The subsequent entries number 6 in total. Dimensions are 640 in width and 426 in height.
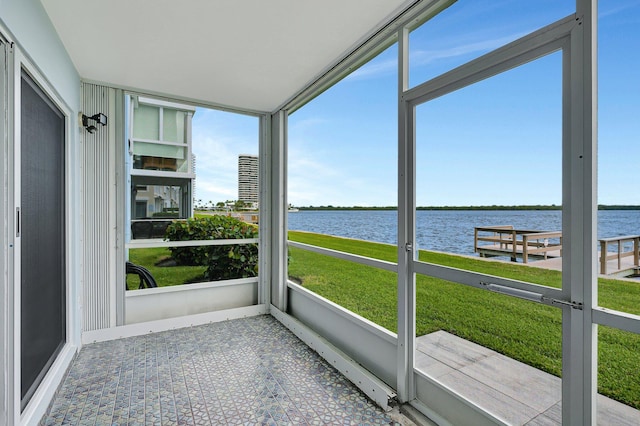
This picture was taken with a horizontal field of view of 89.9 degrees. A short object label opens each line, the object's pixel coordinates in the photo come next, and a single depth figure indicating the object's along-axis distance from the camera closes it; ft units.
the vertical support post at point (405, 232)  6.73
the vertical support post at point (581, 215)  4.03
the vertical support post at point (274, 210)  12.58
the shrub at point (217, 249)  12.16
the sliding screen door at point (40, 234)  5.93
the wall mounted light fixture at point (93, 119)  9.58
